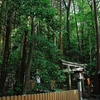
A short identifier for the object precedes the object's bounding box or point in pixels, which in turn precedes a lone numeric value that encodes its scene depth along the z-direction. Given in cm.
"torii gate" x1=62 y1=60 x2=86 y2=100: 657
